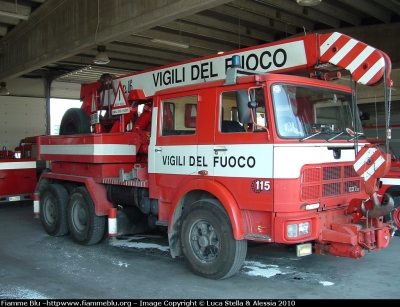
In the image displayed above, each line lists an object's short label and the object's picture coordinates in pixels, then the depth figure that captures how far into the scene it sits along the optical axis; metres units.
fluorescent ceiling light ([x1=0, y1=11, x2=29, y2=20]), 11.38
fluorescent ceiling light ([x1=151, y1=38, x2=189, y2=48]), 13.14
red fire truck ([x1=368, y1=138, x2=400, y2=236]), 8.41
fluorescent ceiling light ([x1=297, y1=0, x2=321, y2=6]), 8.72
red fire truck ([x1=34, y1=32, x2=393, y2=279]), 4.93
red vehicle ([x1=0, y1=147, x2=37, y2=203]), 11.88
